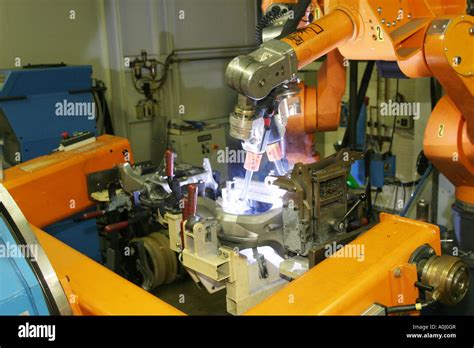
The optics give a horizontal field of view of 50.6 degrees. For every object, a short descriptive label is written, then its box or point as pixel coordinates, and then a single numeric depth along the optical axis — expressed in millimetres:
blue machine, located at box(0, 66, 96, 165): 3326
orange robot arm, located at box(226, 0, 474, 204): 1446
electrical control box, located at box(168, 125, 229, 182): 4688
